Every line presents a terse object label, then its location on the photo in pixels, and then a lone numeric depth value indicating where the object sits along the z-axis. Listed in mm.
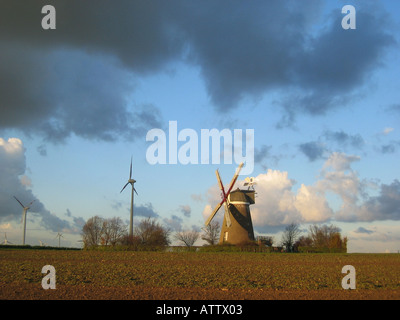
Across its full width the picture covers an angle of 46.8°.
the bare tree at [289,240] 86812
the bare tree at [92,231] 100688
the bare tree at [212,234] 99000
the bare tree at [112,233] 84938
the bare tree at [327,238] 99625
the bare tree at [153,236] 86988
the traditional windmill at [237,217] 80500
